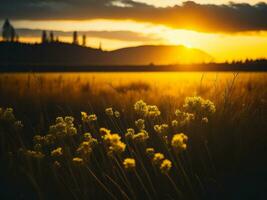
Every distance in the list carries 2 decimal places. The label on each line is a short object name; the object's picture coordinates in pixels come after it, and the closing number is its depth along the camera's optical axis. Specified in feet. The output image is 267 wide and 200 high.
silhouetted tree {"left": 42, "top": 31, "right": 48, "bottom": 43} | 383.43
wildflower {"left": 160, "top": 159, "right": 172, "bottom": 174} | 7.82
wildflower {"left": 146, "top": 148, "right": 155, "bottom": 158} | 9.22
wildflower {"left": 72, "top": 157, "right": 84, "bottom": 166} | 9.27
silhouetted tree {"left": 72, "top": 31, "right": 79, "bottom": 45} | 389.27
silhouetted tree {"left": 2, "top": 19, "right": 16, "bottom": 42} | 375.33
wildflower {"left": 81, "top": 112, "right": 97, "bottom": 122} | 11.65
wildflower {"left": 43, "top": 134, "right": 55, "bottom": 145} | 11.40
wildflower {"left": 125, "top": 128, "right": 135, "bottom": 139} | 10.53
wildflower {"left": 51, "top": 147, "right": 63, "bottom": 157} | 9.78
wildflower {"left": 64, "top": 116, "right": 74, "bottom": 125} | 11.32
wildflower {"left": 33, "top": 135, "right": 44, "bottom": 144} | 11.37
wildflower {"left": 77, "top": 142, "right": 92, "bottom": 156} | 9.17
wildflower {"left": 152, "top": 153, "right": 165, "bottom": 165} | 8.05
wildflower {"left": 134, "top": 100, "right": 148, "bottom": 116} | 12.00
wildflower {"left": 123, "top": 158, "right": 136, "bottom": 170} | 7.43
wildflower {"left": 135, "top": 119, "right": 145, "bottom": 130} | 11.68
